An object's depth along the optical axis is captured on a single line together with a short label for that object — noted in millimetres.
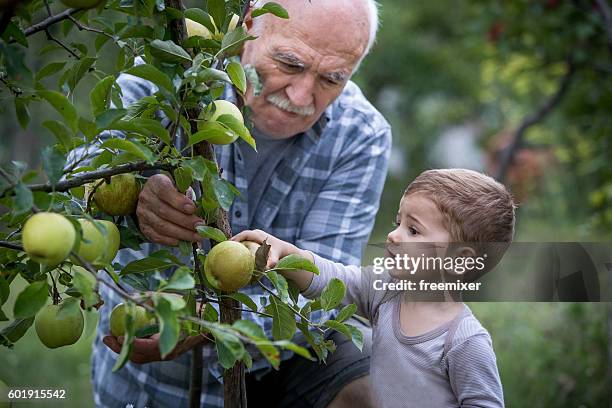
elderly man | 1689
